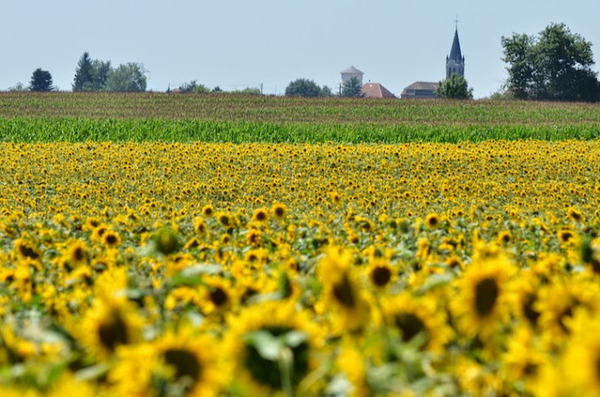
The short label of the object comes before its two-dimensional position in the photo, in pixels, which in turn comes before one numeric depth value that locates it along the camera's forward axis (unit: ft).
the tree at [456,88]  575.83
